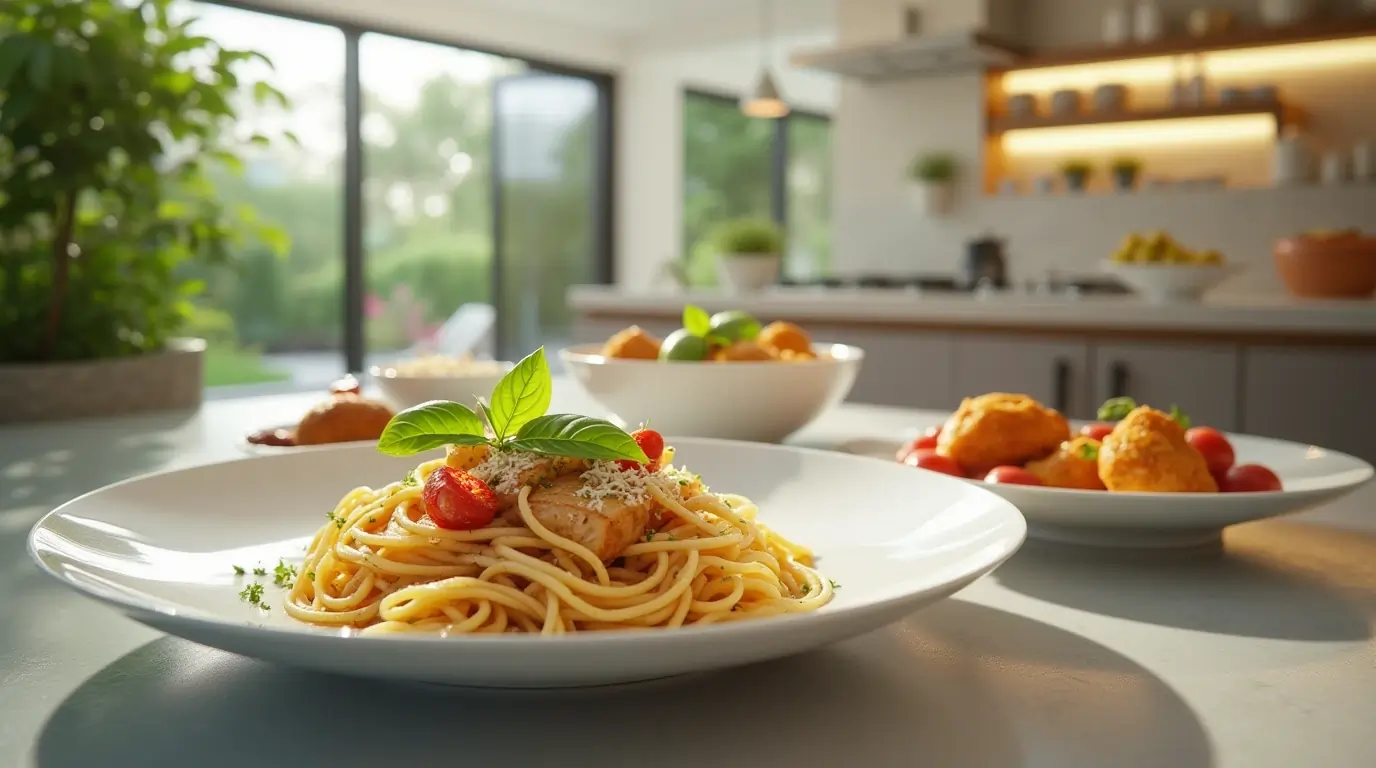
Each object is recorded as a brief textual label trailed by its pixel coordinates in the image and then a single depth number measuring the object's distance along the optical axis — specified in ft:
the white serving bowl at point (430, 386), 4.62
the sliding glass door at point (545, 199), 25.98
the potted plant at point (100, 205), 5.90
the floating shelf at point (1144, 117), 14.83
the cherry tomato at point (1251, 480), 3.04
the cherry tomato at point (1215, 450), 3.17
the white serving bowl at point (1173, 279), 11.60
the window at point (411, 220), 21.88
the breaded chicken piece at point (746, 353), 4.47
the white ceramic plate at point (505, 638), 1.58
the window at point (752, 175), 29.71
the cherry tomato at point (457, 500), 2.23
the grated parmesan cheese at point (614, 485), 2.21
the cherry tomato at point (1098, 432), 3.33
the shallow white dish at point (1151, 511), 2.74
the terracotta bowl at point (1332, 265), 11.88
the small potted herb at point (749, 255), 15.24
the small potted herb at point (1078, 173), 16.44
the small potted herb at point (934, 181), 17.71
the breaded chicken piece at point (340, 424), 3.94
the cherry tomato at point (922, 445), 3.59
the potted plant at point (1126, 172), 16.05
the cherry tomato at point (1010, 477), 3.02
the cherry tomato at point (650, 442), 2.44
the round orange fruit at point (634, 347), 4.66
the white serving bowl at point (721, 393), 4.29
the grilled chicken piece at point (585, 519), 2.19
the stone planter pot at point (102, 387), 5.63
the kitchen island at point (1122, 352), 10.26
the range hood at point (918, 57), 15.97
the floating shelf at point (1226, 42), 14.07
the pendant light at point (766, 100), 18.84
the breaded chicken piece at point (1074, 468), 3.09
